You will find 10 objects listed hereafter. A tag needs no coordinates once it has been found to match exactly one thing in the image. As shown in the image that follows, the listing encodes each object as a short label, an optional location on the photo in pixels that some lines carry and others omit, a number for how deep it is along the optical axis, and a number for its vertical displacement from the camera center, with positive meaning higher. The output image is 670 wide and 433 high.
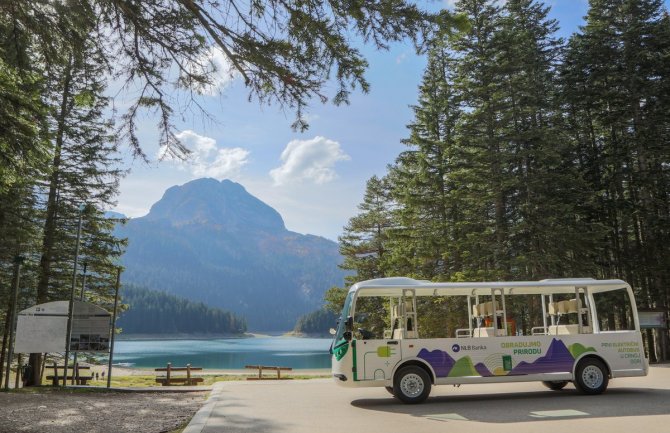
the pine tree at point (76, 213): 21.47 +4.45
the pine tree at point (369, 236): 35.84 +5.67
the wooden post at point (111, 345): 16.31 -1.04
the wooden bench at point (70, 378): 17.46 -2.88
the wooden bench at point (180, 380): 22.43 -3.10
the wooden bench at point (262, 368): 25.86 -2.97
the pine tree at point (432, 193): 26.58 +6.89
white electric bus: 10.55 -0.81
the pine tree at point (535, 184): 22.22 +5.95
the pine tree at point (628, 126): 25.55 +10.17
